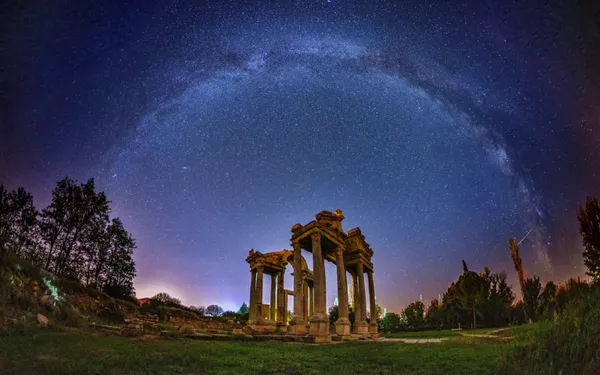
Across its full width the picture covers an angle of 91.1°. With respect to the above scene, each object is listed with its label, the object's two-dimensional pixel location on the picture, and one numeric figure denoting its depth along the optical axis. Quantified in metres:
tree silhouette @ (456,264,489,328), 39.41
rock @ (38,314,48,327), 14.23
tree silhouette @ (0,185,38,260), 37.12
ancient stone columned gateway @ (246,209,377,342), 24.56
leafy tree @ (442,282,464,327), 42.62
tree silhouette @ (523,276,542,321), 38.38
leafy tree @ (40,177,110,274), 38.25
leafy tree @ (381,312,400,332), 49.22
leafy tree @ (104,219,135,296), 45.78
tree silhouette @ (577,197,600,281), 27.78
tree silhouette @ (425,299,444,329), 45.04
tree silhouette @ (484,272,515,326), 39.25
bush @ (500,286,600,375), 5.14
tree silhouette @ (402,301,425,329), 48.50
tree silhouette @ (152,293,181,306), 76.62
